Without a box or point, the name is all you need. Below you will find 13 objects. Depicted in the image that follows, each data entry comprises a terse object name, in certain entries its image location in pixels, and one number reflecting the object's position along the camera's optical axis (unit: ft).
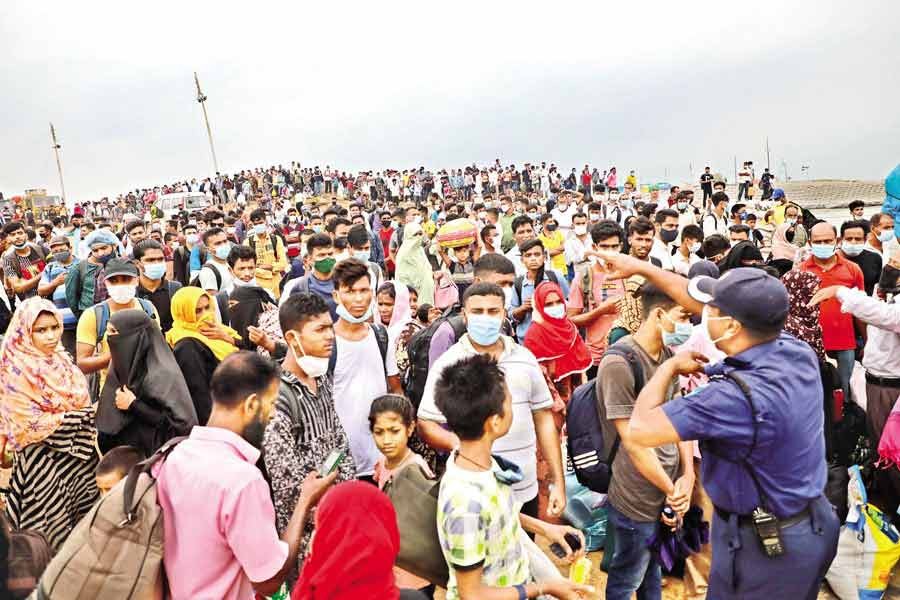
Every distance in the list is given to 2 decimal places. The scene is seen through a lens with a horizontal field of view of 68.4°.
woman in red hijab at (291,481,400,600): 6.05
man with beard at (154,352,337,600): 6.73
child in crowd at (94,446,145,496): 11.08
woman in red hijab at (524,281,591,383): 15.23
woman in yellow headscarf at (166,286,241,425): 13.65
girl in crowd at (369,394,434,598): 9.98
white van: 96.07
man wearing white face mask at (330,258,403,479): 11.66
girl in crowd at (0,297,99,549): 11.96
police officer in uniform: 7.28
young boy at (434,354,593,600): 7.05
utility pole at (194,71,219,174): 118.25
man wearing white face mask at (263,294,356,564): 9.15
